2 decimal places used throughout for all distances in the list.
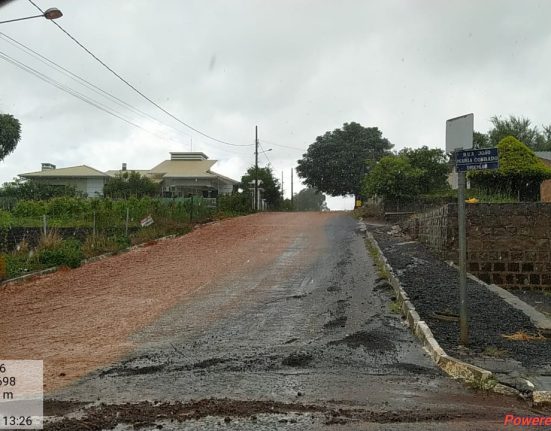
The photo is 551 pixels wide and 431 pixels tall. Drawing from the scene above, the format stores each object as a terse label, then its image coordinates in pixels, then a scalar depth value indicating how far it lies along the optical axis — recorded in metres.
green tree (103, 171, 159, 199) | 44.28
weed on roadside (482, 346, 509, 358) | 6.71
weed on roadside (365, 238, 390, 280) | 12.87
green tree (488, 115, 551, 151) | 54.03
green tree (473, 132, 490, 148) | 48.71
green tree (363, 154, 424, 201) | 27.80
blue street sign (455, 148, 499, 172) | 7.08
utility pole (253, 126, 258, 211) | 42.45
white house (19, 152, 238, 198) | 49.16
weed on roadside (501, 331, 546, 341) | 7.65
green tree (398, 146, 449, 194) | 29.77
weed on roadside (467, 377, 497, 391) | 5.67
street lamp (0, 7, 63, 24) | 10.62
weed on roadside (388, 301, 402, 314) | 9.46
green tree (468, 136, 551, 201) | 25.23
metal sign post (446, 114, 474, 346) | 7.25
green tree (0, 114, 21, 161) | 42.84
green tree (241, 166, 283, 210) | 52.73
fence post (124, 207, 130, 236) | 20.47
